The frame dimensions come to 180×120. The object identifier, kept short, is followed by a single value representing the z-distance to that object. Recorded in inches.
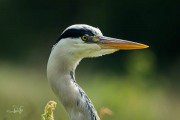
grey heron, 264.8
